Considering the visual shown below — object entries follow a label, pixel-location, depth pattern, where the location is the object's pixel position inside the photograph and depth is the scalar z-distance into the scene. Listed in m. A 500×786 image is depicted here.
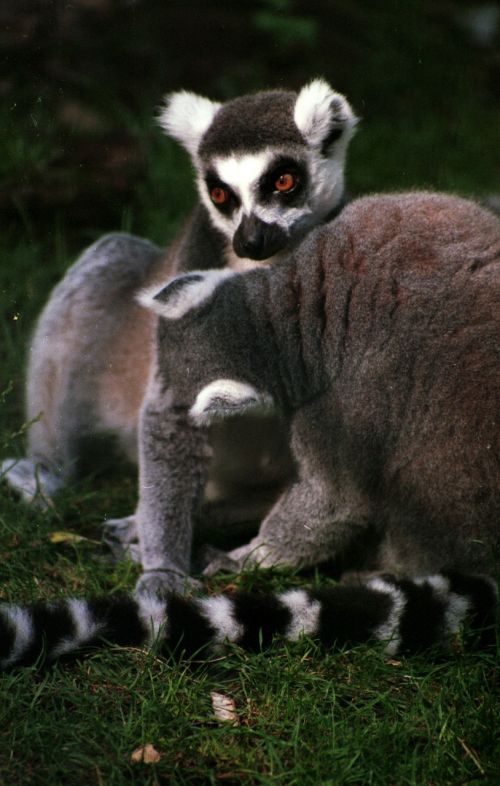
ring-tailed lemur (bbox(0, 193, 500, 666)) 5.88
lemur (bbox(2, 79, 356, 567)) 7.45
